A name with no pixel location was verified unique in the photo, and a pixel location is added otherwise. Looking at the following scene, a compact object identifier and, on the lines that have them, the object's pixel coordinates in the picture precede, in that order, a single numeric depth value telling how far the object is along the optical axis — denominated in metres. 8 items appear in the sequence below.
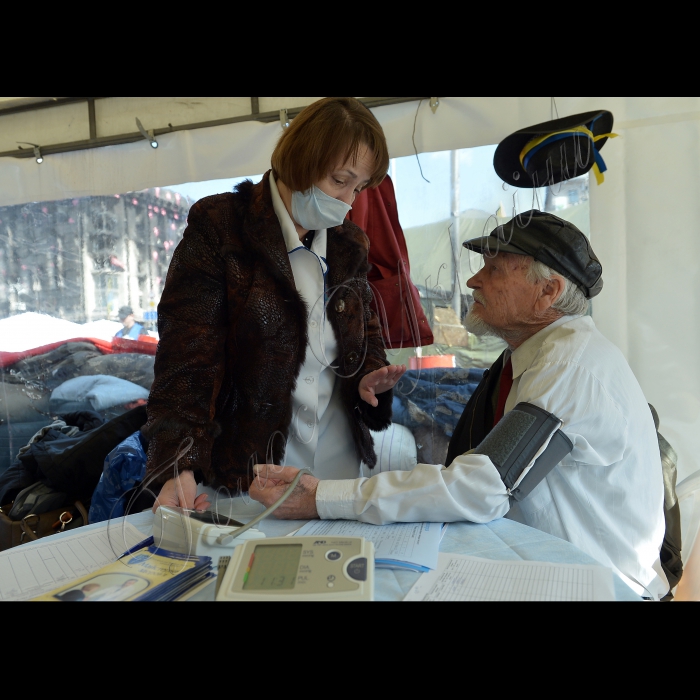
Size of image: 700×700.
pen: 0.99
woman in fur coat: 1.29
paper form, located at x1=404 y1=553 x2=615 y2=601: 0.79
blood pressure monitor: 0.72
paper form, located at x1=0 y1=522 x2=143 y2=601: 0.92
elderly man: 1.13
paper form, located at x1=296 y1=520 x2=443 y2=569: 0.91
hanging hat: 2.28
